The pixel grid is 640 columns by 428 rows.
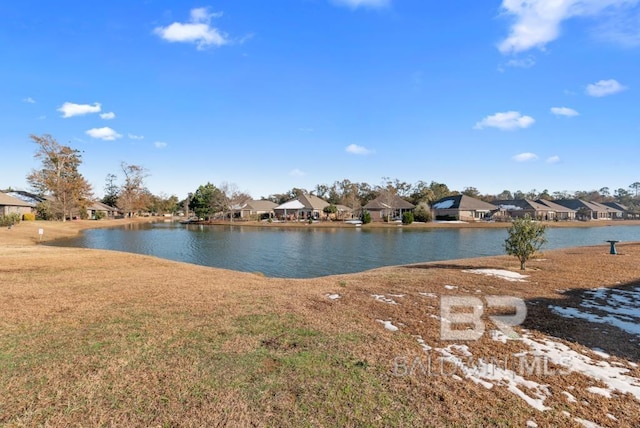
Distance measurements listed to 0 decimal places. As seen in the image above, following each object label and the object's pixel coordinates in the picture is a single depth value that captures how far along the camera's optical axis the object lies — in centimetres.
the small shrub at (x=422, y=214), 6038
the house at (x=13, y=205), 4531
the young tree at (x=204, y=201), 6775
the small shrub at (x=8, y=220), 3472
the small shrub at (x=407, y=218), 5512
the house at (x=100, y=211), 6788
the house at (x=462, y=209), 6669
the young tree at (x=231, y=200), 6931
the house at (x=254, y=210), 7250
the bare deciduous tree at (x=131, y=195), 7675
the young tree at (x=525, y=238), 1316
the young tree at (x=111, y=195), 8641
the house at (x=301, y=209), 6906
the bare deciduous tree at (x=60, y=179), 5306
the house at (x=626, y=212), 9029
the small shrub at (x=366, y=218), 5609
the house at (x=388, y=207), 6750
